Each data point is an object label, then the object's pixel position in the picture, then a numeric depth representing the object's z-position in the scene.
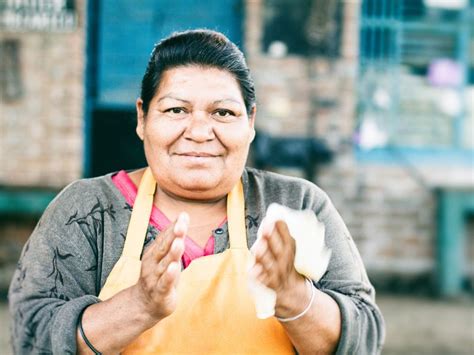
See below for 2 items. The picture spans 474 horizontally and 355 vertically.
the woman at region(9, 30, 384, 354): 1.83
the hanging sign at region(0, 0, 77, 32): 5.54
